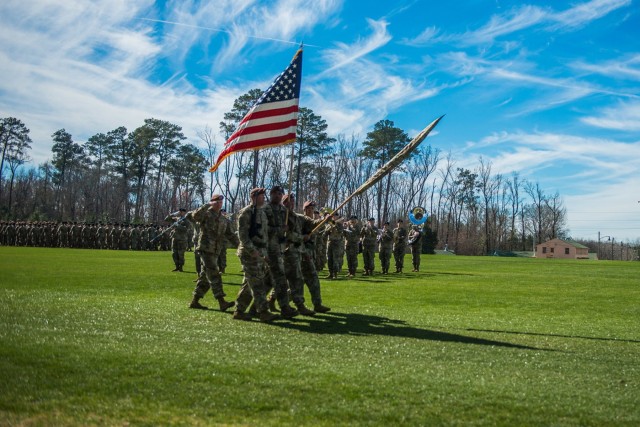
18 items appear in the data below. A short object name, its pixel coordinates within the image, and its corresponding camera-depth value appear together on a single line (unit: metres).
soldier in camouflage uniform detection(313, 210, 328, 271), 22.47
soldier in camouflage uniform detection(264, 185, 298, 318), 9.68
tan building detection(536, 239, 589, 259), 77.81
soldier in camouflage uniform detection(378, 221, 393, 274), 23.98
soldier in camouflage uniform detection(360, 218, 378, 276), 22.59
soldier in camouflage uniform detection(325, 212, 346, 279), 19.59
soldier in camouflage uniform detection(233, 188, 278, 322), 9.03
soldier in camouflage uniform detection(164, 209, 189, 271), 20.74
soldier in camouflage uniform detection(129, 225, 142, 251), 43.84
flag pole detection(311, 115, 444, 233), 9.13
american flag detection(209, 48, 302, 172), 11.33
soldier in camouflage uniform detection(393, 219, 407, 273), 24.19
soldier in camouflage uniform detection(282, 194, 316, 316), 9.80
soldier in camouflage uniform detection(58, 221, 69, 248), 45.31
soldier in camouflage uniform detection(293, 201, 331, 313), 10.08
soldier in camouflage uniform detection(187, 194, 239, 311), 10.35
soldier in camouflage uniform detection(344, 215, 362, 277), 21.25
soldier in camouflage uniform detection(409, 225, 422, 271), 24.95
